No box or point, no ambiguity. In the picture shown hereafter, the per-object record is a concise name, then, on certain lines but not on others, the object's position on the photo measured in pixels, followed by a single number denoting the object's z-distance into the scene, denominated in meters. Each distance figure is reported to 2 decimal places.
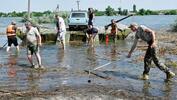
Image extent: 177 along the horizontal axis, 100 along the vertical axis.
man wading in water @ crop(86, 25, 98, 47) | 17.48
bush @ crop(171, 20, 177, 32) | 31.04
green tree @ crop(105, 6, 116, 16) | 82.19
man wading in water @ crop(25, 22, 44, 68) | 10.37
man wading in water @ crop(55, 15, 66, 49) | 15.09
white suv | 25.71
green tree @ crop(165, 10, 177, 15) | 106.63
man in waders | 8.99
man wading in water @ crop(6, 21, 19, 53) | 15.00
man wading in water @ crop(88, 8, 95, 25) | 18.51
